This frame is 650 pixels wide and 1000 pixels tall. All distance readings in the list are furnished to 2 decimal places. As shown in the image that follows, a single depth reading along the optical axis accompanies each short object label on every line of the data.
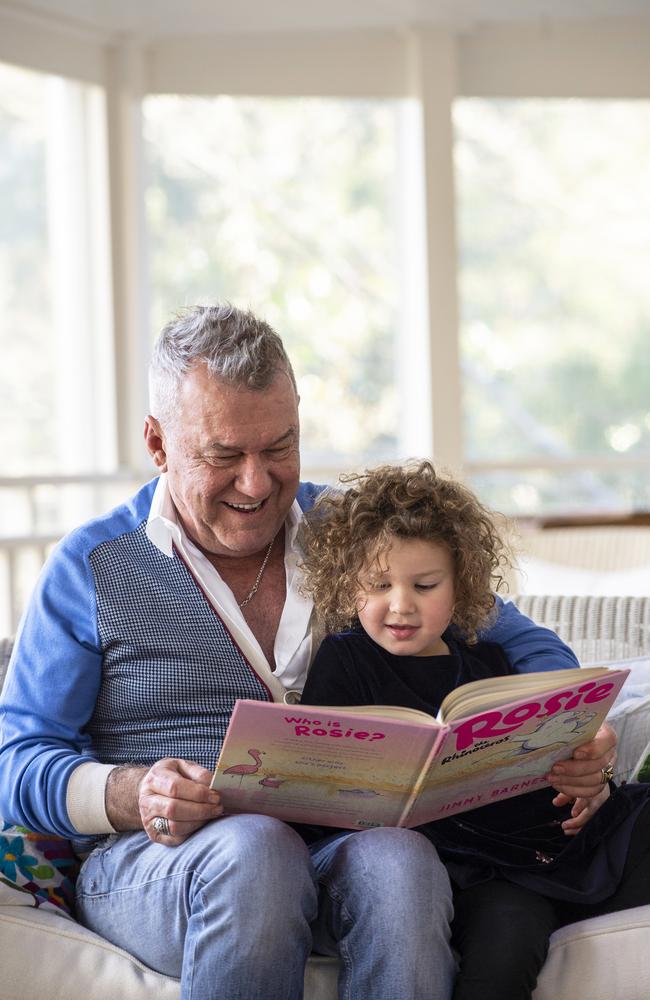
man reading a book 2.66
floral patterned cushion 2.84
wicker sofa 2.74
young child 2.80
